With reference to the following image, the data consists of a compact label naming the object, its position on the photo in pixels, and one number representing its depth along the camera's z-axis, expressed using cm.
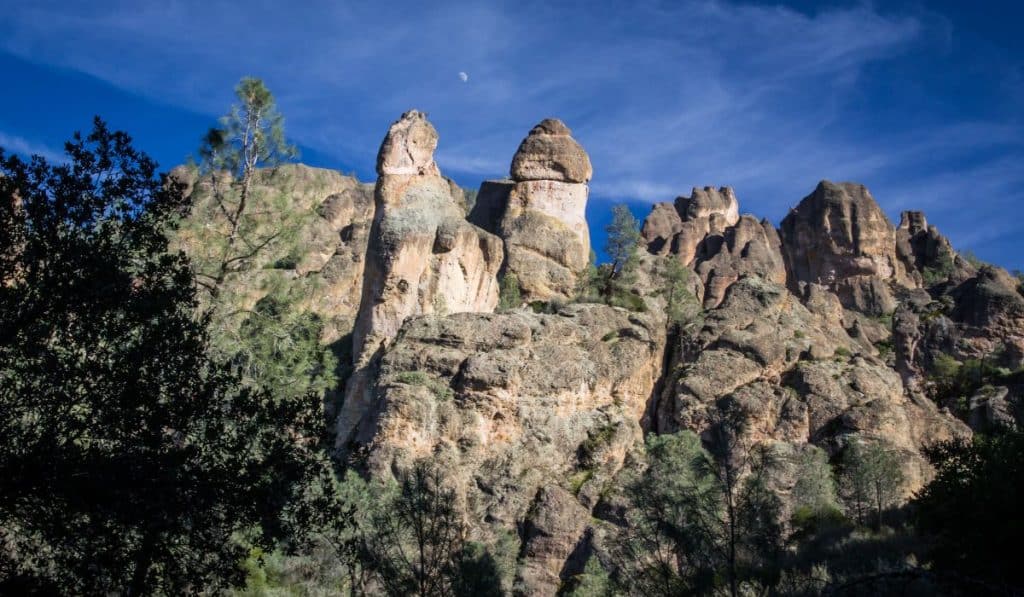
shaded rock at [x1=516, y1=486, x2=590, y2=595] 3606
